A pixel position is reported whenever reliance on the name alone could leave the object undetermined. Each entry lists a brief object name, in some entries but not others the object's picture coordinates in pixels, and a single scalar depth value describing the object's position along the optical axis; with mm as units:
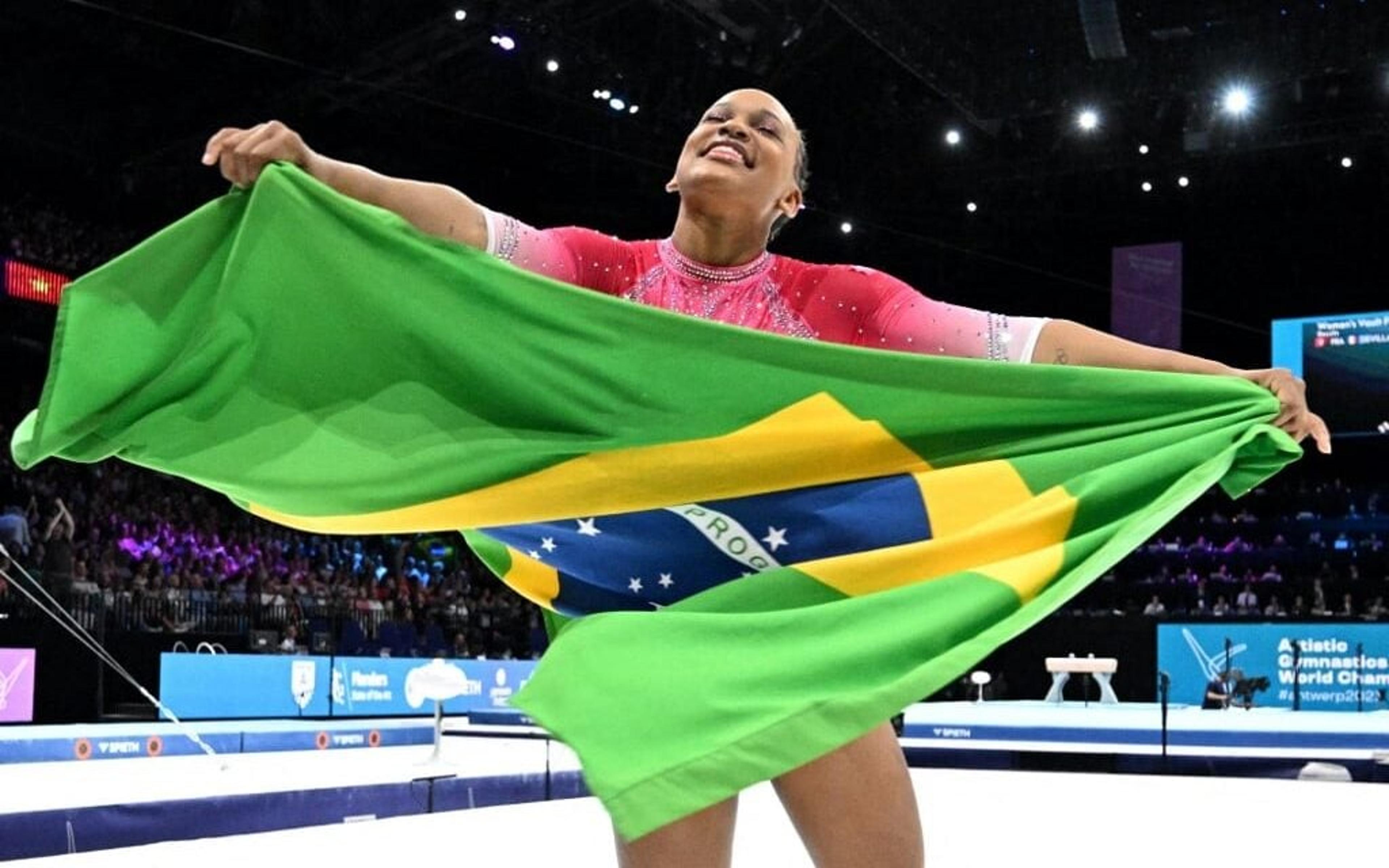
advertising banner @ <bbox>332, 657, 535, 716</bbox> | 9742
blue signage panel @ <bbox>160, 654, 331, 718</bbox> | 8547
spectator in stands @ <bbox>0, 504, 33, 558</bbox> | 10305
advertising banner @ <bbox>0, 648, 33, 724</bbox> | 7922
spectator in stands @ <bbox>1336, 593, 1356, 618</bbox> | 13859
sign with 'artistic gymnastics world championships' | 11625
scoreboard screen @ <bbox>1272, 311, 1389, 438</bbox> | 13531
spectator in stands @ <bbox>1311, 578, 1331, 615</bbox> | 13906
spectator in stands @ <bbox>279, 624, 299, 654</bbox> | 10664
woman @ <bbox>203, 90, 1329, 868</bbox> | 2031
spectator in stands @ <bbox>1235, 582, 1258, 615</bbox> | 14773
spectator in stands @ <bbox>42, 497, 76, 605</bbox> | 9328
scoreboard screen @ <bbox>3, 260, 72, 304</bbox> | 14148
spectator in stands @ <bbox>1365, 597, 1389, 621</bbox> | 13445
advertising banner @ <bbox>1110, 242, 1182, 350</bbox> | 14281
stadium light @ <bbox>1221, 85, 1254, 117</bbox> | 12039
